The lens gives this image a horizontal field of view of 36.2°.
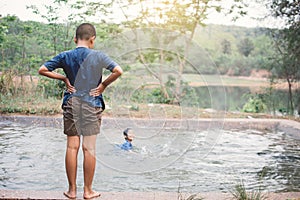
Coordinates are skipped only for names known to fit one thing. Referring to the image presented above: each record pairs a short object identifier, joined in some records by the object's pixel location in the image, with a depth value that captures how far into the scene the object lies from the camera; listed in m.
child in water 4.12
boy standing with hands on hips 2.98
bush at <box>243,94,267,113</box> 10.10
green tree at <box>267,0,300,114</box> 8.88
